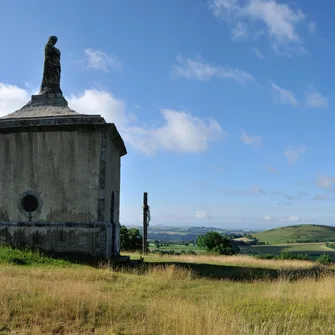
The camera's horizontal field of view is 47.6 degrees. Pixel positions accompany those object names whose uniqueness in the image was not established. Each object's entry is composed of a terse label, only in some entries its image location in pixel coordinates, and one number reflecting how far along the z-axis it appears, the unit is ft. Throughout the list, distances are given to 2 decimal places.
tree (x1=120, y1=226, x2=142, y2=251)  110.32
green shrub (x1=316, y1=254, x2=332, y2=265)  91.38
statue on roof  67.00
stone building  55.26
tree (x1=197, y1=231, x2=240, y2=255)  112.78
